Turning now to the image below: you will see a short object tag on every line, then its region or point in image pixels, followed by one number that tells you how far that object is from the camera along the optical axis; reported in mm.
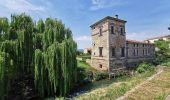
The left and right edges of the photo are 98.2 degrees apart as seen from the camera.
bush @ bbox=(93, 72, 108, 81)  9795
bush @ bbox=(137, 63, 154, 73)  10939
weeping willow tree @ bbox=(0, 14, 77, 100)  6015
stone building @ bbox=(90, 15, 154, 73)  11404
